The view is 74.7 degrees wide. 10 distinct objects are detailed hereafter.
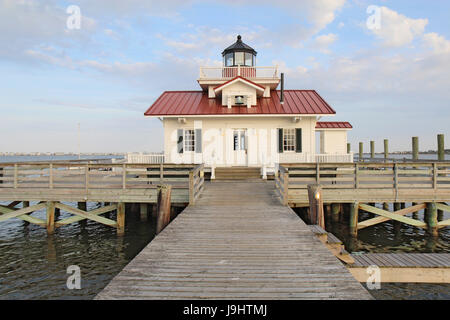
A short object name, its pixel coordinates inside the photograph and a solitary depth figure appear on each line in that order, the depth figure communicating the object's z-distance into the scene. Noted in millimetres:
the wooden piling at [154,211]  13564
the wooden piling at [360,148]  31325
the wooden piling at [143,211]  13750
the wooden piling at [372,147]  30344
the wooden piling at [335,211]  12922
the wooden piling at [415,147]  23625
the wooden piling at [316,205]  8680
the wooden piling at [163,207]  8875
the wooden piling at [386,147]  28225
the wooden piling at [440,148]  20703
